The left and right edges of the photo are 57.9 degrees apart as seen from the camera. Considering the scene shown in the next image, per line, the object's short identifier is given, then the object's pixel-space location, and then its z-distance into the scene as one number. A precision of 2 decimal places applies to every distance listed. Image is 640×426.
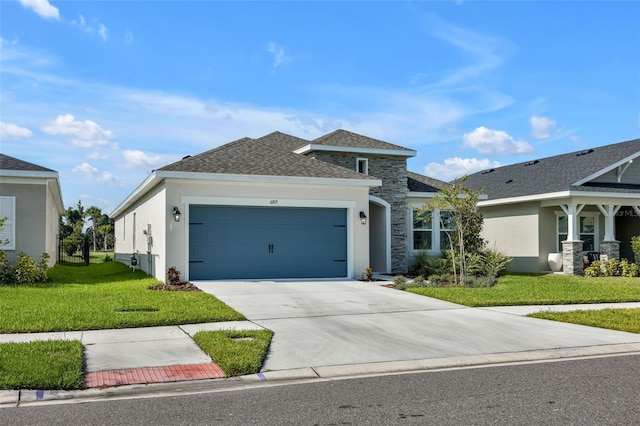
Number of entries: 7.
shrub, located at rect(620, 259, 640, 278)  21.14
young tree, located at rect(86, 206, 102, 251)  67.31
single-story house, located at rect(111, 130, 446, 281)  16.56
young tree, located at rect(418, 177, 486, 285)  17.62
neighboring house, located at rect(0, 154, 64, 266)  17.03
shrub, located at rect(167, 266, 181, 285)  15.88
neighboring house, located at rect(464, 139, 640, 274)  21.61
